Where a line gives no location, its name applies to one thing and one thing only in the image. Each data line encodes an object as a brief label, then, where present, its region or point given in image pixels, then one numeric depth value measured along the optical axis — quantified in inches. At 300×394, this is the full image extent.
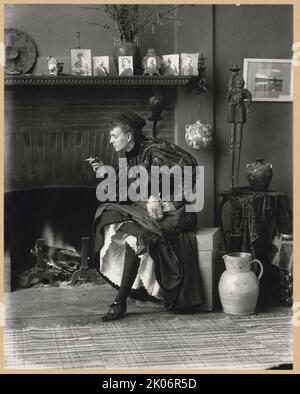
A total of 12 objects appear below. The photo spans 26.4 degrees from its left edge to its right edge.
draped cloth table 176.1
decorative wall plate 191.8
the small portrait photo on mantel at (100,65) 191.8
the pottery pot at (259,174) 183.0
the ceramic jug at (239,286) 159.0
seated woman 159.6
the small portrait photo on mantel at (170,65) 193.0
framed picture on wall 199.6
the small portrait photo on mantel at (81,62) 190.9
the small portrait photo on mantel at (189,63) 192.5
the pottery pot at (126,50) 188.9
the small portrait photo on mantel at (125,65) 189.0
